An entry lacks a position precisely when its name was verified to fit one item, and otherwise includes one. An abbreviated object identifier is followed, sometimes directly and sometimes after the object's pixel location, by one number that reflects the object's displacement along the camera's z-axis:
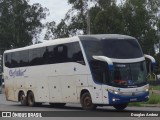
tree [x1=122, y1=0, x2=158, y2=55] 79.38
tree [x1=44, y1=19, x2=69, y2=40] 80.38
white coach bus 25.22
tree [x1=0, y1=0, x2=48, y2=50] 87.56
